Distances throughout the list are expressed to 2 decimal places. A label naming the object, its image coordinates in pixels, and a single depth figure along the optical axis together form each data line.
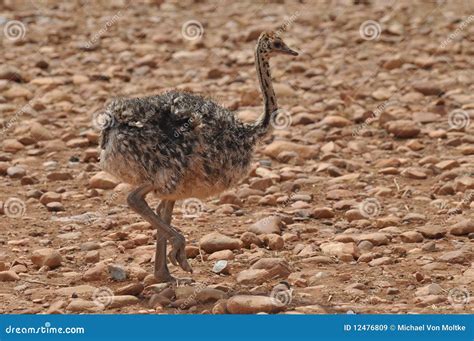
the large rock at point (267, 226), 19.73
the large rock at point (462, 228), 19.33
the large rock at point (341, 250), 18.27
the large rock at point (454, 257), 17.83
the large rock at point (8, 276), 17.33
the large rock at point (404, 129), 26.48
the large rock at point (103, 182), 22.92
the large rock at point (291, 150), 25.23
